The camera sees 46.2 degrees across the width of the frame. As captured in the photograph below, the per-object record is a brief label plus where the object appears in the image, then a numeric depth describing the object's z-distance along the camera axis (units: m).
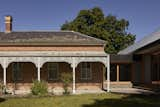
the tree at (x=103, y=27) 28.41
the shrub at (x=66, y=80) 14.52
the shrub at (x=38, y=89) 13.58
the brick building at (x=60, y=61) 15.58
